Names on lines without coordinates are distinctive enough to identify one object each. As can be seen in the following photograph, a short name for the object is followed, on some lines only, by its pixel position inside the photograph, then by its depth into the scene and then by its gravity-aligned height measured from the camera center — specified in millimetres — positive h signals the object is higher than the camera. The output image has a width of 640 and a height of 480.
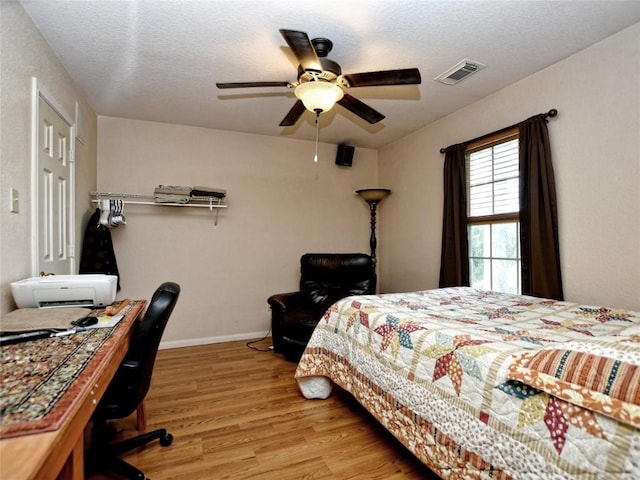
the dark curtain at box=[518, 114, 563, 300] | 2350 +202
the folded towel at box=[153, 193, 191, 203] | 3301 +485
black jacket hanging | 2777 -48
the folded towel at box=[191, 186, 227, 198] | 3352 +558
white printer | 1609 -247
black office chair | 1463 -652
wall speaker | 4203 +1175
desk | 552 -391
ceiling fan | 1796 +996
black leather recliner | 3312 -446
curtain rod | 2358 +972
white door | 1961 +370
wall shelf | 3206 +483
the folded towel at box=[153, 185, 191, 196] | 3260 +561
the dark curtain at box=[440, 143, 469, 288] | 3111 +189
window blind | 2752 +576
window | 2750 +263
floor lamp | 4027 +567
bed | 848 -512
